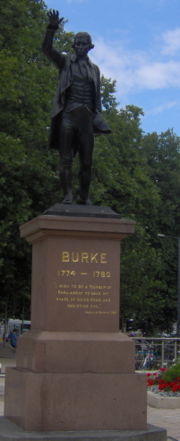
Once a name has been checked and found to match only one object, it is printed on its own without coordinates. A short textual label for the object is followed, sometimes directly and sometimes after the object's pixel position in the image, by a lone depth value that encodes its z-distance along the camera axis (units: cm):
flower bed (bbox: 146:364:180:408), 1427
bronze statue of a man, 1038
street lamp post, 3730
